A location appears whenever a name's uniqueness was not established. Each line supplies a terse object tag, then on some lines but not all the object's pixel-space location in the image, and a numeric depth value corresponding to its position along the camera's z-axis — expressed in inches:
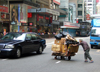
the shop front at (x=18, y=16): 1578.5
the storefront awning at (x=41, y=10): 1913.5
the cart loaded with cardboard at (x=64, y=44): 469.4
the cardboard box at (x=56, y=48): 484.7
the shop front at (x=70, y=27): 2807.6
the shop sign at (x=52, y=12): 1987.3
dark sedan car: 483.5
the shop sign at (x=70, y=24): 2835.9
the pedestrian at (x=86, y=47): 457.1
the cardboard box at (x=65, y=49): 471.2
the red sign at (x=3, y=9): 1426.3
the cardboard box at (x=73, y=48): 465.2
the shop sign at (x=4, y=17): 1430.2
